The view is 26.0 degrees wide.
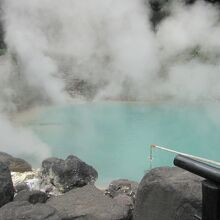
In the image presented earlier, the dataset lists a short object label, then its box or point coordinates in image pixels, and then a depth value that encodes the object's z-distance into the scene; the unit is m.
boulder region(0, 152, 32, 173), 7.33
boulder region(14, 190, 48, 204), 5.10
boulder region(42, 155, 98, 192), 6.37
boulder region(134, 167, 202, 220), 3.66
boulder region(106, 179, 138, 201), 5.99
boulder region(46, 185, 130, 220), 4.51
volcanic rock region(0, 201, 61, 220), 4.12
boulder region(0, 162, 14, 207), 4.90
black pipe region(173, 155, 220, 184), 1.22
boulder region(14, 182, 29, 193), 6.03
